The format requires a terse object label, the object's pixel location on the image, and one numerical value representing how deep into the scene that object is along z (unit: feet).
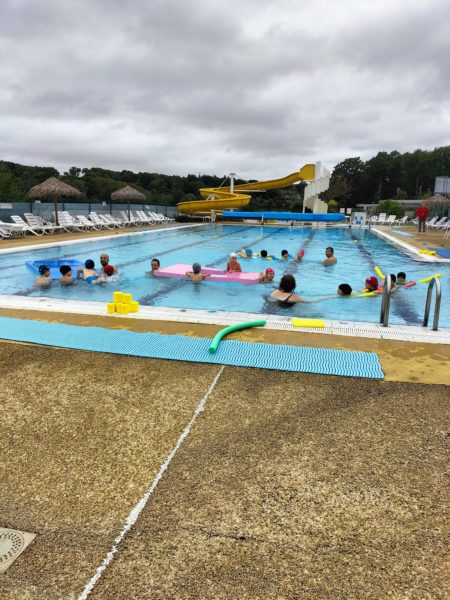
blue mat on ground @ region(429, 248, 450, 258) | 42.01
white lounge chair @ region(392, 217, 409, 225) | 108.45
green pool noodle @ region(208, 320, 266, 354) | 13.37
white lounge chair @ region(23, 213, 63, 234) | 56.65
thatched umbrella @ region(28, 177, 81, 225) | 59.62
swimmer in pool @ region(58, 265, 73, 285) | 27.45
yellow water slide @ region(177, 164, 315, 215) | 90.07
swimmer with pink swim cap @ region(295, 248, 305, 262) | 40.81
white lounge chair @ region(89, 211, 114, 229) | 70.23
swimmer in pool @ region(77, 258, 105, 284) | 28.45
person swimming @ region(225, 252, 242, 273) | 31.32
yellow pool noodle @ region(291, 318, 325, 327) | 16.39
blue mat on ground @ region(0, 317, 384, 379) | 12.35
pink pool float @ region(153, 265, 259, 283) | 29.60
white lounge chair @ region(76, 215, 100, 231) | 65.34
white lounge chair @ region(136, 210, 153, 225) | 85.73
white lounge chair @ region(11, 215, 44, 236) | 53.79
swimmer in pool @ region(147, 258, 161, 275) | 31.71
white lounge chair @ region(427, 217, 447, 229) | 85.39
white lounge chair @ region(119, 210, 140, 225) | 80.65
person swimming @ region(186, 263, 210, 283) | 29.45
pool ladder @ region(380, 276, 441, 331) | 15.12
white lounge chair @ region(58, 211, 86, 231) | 61.75
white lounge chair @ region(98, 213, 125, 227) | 73.77
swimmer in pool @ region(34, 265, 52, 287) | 27.53
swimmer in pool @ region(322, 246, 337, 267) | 39.26
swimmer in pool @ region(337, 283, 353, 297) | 25.99
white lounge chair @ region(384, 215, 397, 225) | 104.27
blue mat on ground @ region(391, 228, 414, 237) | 69.01
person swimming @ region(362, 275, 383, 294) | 26.22
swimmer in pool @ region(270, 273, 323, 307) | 24.34
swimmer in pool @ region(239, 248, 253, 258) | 42.70
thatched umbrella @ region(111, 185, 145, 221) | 80.48
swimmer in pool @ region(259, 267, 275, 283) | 29.53
